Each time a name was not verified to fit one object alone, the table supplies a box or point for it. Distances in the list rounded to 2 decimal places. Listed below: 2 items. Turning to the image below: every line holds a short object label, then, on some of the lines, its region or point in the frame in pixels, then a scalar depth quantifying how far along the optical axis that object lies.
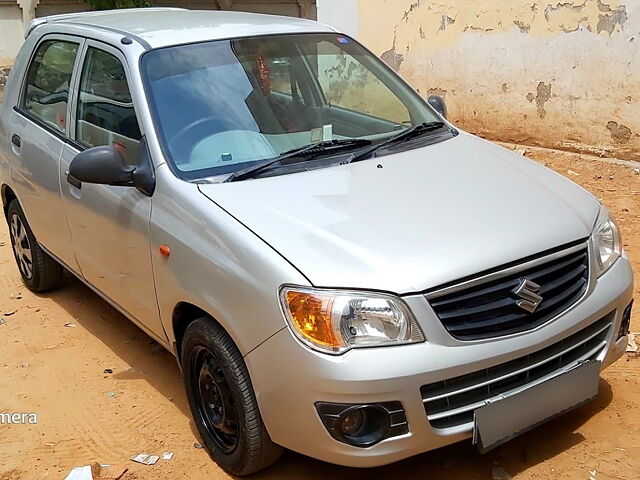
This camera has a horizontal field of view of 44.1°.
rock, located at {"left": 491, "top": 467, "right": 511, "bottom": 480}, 3.22
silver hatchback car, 2.82
